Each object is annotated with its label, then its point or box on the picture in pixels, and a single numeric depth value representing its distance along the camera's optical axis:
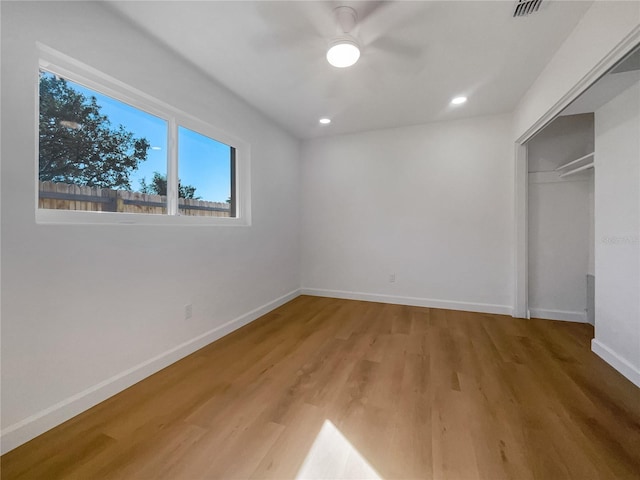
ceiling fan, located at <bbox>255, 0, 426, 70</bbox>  1.65
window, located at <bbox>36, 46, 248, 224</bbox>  1.55
